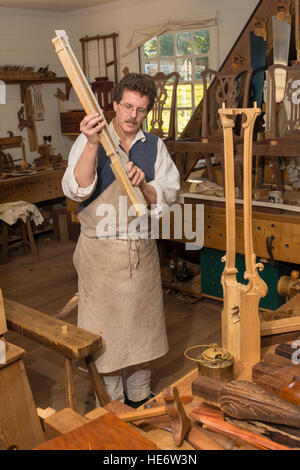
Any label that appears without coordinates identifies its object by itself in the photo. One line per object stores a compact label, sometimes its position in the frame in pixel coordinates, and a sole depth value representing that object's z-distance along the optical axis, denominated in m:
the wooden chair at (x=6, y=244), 6.26
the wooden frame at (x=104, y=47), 7.22
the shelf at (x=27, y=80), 7.03
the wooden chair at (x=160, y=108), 4.88
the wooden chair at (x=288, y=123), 3.83
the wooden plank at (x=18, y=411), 1.94
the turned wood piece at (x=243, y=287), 1.70
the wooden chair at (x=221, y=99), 4.36
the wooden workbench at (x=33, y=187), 6.50
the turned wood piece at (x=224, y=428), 1.27
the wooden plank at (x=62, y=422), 1.28
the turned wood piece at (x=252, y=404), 1.34
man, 2.49
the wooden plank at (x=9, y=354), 1.98
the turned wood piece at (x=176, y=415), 1.30
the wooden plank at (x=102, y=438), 1.13
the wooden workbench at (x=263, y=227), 3.92
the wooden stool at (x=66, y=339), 2.51
